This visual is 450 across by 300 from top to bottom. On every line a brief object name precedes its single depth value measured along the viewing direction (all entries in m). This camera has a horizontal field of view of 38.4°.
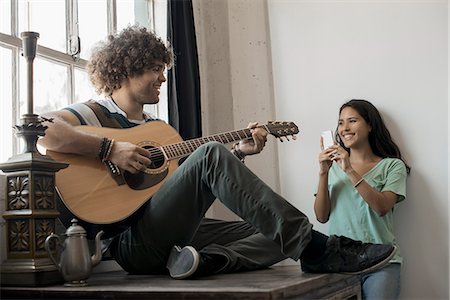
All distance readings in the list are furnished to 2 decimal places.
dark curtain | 3.18
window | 2.42
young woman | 2.74
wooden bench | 1.68
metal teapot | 1.94
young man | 1.94
